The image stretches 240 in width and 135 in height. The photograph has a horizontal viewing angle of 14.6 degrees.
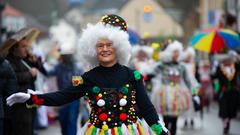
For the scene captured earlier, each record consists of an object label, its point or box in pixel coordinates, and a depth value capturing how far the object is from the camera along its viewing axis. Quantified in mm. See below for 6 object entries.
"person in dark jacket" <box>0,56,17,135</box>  11781
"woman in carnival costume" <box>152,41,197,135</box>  17147
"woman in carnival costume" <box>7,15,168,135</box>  9226
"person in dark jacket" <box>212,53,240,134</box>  20792
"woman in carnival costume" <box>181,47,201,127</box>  17309
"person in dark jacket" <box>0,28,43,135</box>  12959
